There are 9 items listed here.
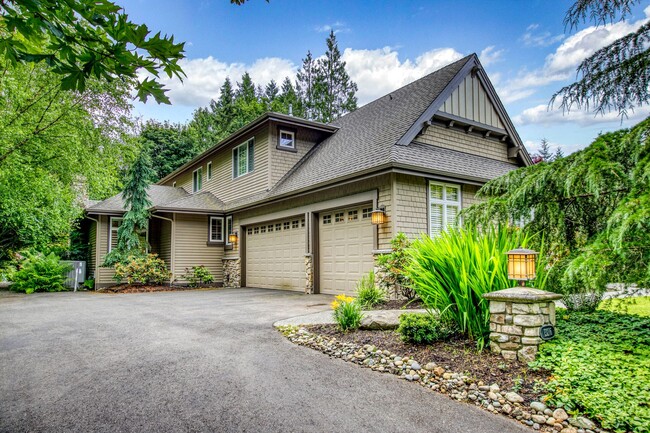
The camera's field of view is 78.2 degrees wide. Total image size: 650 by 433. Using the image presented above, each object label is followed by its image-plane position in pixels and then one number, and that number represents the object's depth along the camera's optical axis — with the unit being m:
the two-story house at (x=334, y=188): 9.05
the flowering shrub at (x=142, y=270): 13.52
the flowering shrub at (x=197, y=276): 14.22
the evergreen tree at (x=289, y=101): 33.81
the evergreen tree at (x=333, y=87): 32.59
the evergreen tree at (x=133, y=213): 13.95
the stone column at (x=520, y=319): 3.73
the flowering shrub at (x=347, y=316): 5.29
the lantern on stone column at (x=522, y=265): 3.98
